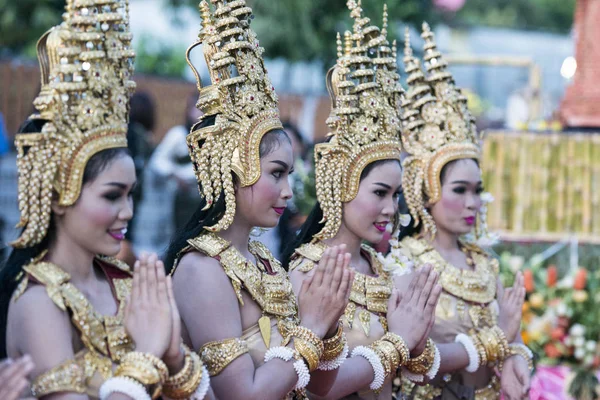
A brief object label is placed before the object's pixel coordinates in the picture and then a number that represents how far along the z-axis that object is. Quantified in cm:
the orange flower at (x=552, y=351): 1546
